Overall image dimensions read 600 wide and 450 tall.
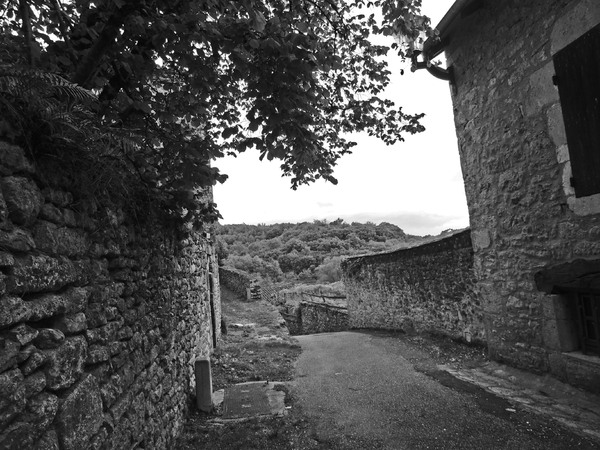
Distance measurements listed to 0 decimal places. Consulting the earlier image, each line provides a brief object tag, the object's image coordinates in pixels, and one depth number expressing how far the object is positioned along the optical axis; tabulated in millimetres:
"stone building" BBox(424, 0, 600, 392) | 4438
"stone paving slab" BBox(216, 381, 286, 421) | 4918
